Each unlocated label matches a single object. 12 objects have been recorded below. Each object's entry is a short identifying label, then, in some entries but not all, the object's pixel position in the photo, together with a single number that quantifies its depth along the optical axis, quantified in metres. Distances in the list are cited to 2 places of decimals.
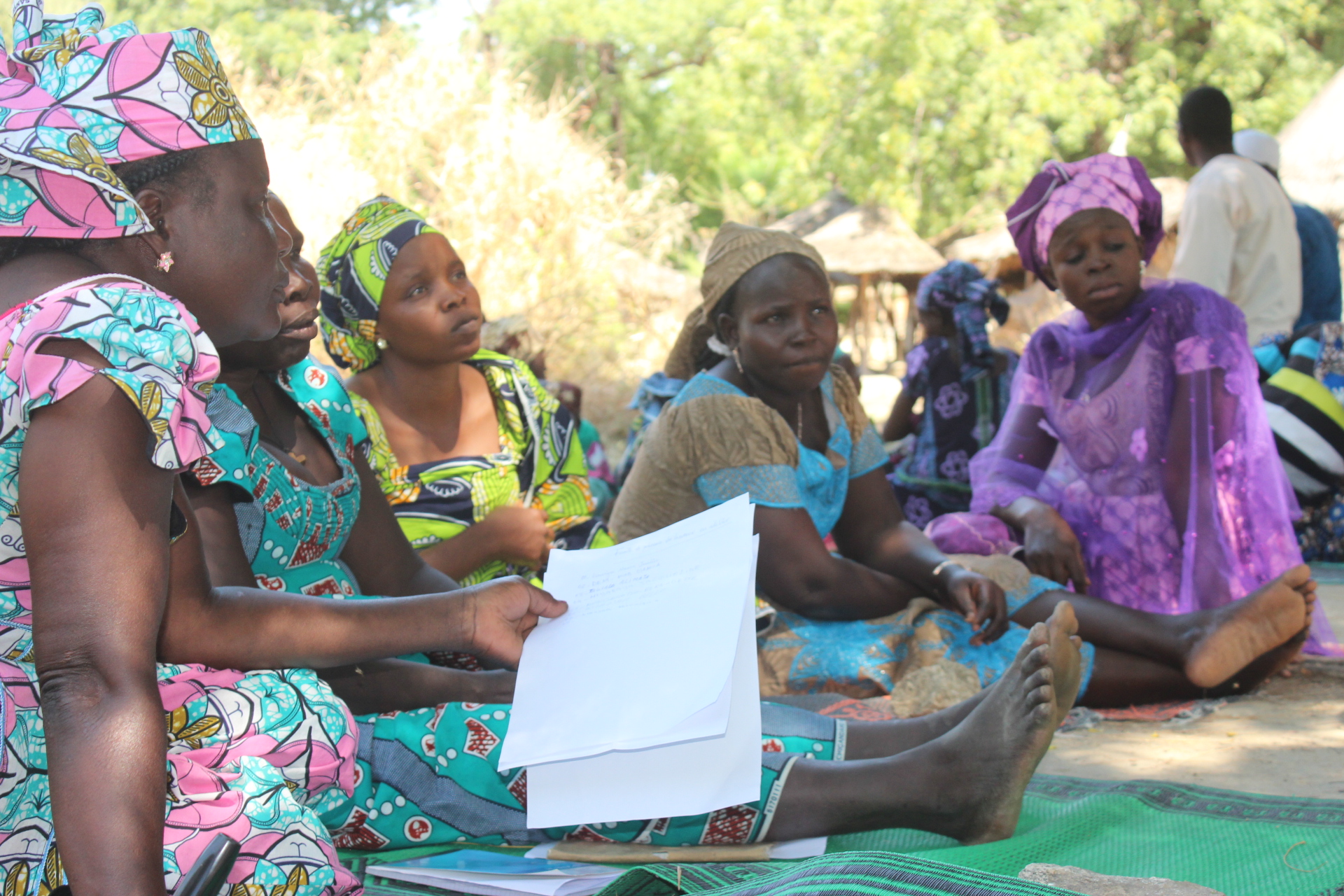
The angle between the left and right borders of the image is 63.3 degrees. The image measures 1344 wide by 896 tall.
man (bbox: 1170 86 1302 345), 5.02
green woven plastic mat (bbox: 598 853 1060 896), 1.30
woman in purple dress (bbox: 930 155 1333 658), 3.46
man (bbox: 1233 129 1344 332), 5.54
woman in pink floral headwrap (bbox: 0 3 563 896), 1.13
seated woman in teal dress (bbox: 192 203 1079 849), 1.96
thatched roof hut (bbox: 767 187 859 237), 18.19
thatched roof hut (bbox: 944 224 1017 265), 15.93
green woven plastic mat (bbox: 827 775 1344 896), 1.89
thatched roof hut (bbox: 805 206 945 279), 16.19
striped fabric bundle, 4.63
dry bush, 9.68
